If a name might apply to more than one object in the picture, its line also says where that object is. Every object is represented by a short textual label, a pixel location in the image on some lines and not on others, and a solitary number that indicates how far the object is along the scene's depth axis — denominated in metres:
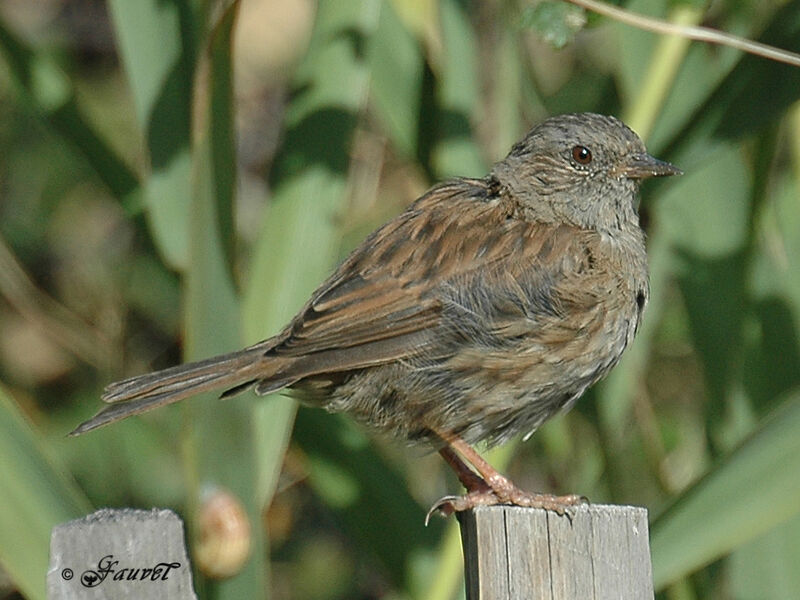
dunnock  6.48
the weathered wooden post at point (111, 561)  3.71
